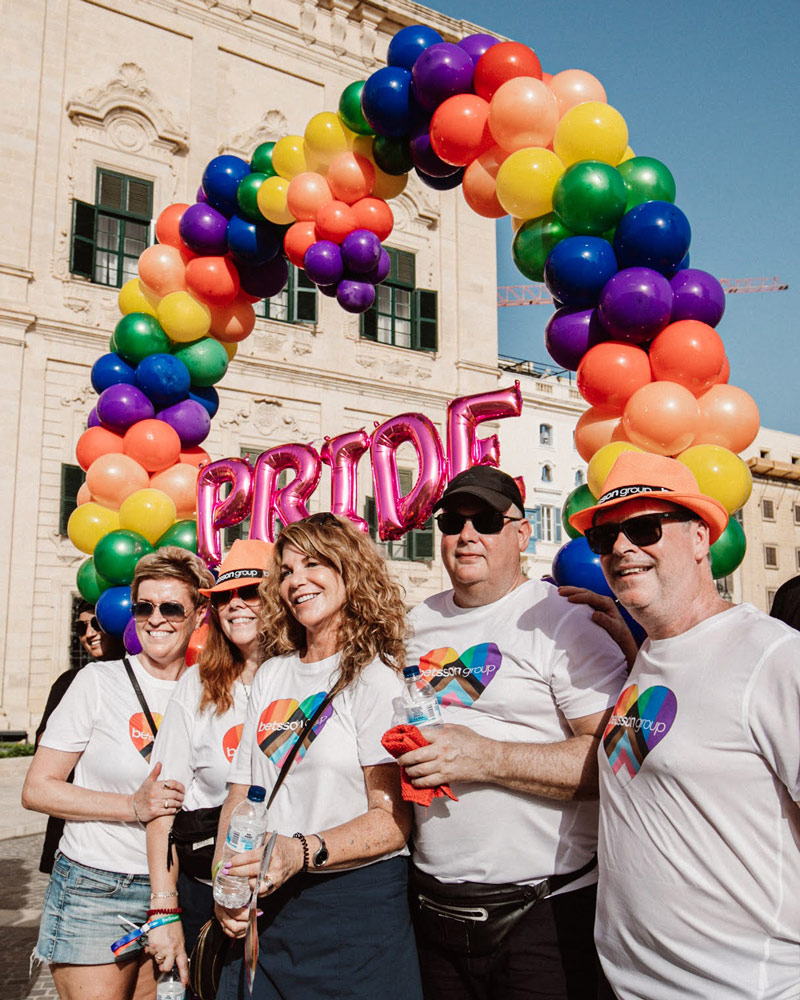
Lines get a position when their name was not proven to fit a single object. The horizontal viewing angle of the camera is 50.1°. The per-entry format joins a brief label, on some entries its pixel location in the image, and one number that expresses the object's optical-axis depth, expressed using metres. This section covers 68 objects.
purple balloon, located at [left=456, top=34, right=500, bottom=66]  5.22
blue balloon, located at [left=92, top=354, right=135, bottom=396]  6.91
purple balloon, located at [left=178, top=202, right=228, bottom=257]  6.71
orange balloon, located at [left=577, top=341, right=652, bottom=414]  4.33
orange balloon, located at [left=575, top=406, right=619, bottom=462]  4.54
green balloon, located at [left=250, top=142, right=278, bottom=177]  6.68
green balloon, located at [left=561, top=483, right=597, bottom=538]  4.52
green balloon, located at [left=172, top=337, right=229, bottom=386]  6.98
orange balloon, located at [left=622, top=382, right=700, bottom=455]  4.13
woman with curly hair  2.49
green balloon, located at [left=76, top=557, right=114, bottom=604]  6.46
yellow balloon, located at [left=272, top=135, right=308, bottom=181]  6.40
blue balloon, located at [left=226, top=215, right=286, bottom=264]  6.71
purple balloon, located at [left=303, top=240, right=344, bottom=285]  6.24
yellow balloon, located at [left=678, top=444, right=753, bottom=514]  4.06
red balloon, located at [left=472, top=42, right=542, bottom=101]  4.97
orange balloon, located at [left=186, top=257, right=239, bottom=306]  6.79
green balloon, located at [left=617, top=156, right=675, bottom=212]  4.49
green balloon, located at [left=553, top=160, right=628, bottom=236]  4.31
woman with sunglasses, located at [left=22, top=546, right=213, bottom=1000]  3.29
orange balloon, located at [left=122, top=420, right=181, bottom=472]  6.59
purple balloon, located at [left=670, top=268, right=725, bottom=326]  4.29
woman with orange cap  3.13
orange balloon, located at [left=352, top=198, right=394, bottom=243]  6.31
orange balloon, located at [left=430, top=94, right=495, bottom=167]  5.03
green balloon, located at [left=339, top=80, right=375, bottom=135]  5.88
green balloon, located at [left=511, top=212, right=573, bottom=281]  4.77
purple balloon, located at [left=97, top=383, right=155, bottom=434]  6.65
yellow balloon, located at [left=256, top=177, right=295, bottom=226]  6.34
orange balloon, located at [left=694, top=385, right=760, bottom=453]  4.32
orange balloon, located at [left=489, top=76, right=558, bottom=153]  4.74
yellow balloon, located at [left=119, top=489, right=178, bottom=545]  6.36
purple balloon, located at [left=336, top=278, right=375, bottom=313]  6.46
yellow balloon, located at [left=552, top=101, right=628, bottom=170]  4.54
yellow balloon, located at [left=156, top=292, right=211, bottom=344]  6.81
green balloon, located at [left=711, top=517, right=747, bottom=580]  4.05
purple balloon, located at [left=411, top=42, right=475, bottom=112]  5.12
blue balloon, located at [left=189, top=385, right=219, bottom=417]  7.21
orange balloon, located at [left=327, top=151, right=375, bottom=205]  6.17
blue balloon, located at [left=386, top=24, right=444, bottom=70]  5.52
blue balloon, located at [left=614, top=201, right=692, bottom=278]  4.22
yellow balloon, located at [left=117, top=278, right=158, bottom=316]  7.13
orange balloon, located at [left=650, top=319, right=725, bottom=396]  4.21
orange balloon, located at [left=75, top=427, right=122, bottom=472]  6.73
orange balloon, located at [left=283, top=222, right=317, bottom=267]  6.35
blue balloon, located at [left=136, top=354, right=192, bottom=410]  6.69
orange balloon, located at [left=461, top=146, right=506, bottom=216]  5.18
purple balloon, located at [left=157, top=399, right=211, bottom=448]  6.81
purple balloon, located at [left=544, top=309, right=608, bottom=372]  4.54
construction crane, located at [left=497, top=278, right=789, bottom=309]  56.81
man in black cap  2.51
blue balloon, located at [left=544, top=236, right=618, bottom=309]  4.36
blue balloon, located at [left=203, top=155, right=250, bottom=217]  6.69
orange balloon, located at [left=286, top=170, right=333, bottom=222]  6.20
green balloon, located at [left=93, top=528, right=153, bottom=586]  6.13
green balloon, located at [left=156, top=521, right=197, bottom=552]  6.55
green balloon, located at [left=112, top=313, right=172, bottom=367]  6.86
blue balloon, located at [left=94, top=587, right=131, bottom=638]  5.95
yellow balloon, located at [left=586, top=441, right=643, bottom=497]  4.21
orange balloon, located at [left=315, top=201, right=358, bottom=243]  6.18
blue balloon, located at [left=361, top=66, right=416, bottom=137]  5.43
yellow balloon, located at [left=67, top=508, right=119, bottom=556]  6.55
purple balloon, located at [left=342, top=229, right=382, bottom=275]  6.26
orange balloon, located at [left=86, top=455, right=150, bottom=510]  6.48
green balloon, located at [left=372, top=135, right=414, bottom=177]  5.89
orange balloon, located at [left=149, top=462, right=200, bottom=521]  6.75
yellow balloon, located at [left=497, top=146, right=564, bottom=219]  4.61
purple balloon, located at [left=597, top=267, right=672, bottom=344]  4.18
